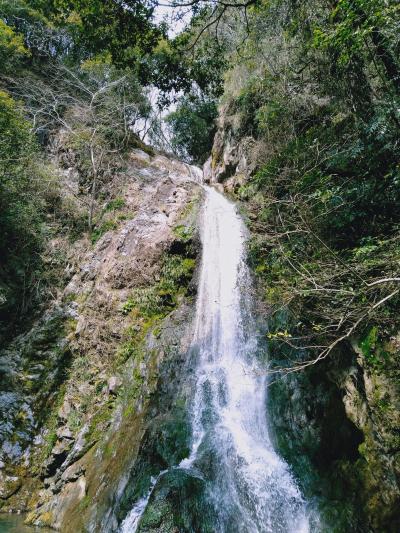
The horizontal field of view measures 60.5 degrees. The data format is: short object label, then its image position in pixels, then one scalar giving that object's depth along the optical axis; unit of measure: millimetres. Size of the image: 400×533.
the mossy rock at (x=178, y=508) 4562
